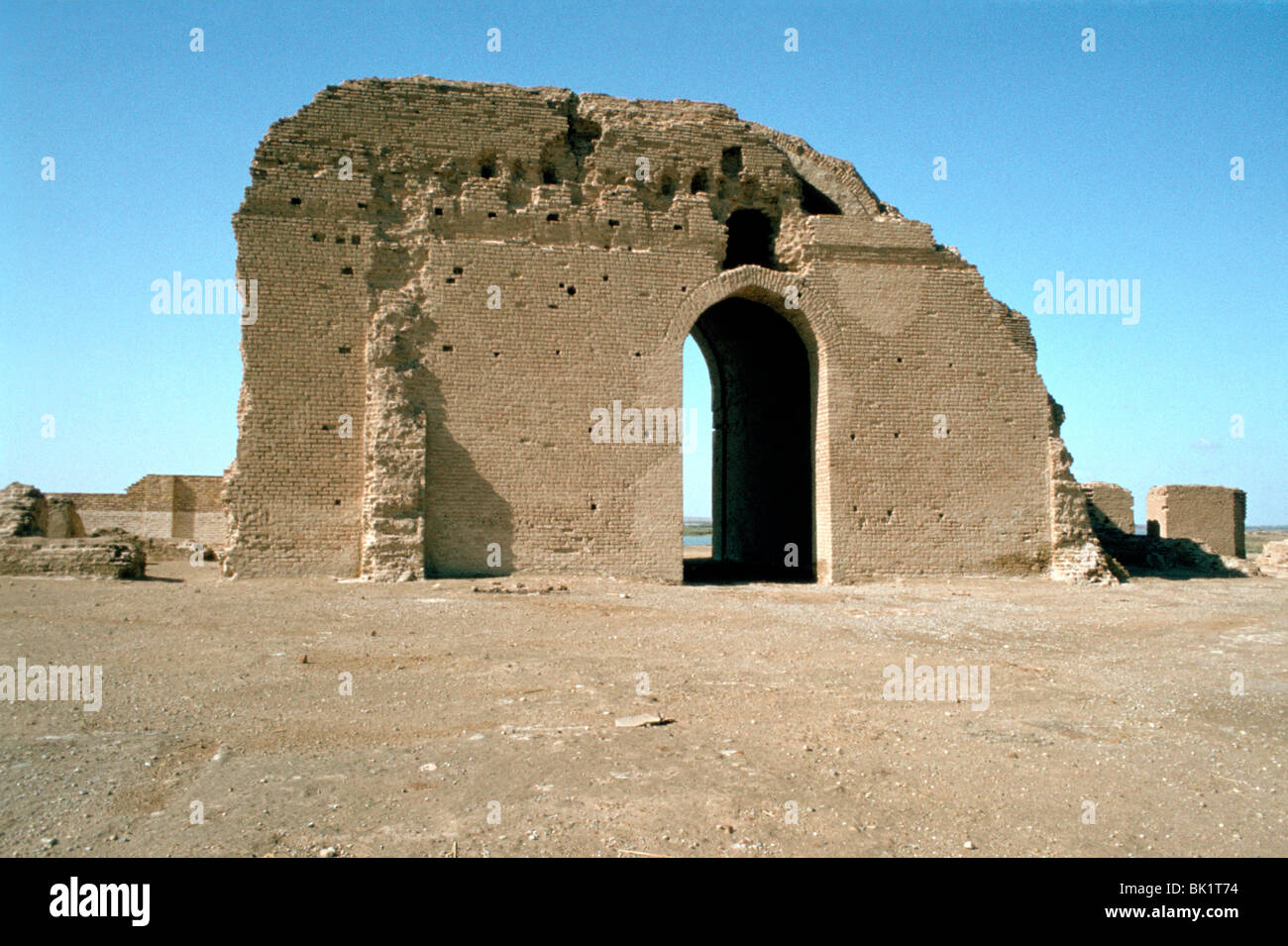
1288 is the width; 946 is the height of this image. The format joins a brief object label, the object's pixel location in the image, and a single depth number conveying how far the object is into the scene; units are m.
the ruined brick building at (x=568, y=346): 13.01
